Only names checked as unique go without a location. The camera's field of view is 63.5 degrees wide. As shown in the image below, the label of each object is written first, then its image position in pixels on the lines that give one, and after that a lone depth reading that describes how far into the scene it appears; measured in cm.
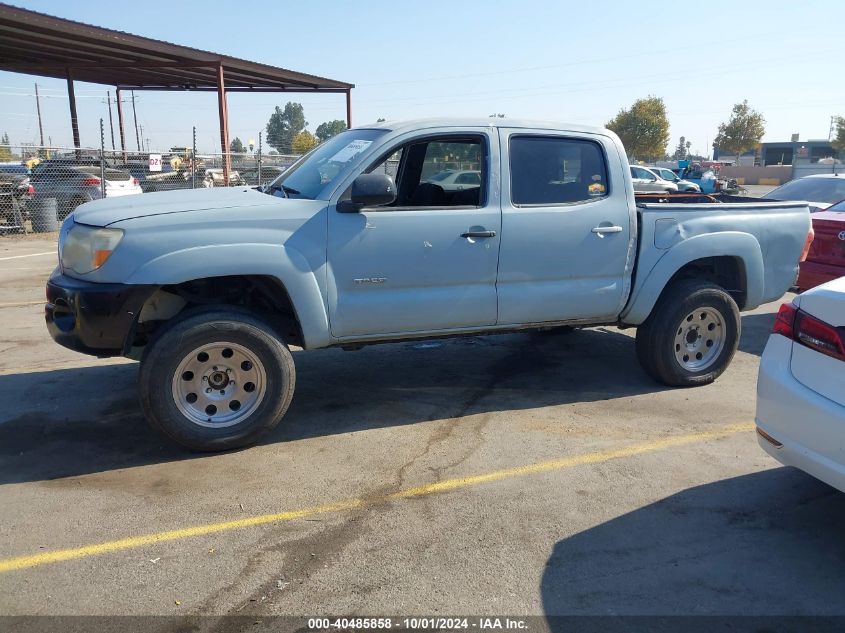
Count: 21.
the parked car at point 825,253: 704
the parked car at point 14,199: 1545
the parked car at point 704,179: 3224
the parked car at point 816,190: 996
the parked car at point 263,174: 1859
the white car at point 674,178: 2861
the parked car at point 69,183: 1584
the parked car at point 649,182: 2619
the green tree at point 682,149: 10703
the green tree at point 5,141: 1439
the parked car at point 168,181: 1944
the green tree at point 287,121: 11582
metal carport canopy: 1479
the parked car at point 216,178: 2057
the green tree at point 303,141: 5094
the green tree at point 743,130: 6500
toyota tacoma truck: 409
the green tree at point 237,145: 7869
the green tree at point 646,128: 6112
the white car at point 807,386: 307
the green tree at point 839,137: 6450
